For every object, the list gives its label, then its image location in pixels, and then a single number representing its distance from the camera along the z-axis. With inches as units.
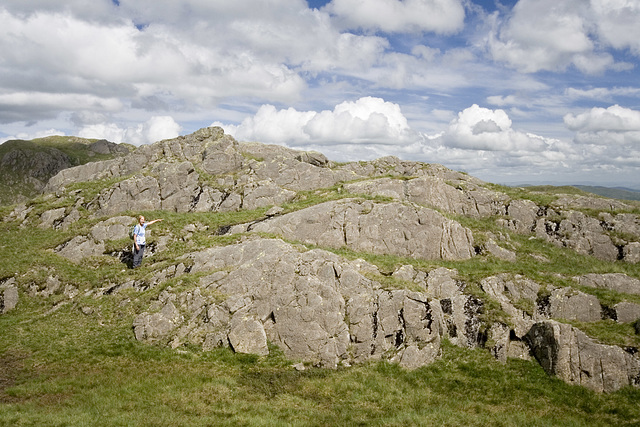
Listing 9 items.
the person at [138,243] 1310.3
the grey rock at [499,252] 1515.7
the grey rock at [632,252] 1585.9
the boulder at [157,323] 1002.1
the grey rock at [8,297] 1188.5
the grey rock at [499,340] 962.7
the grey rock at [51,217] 1829.5
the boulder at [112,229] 1546.5
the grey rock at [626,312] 1057.8
